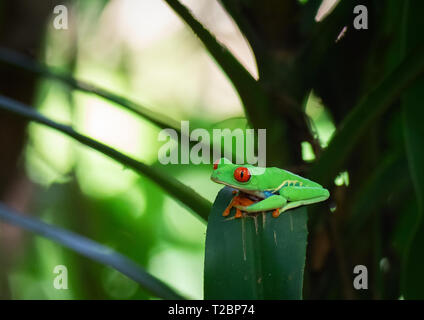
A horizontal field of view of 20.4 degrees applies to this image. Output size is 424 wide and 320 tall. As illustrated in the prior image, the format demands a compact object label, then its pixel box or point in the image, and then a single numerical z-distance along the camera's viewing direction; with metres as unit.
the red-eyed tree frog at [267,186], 0.54
